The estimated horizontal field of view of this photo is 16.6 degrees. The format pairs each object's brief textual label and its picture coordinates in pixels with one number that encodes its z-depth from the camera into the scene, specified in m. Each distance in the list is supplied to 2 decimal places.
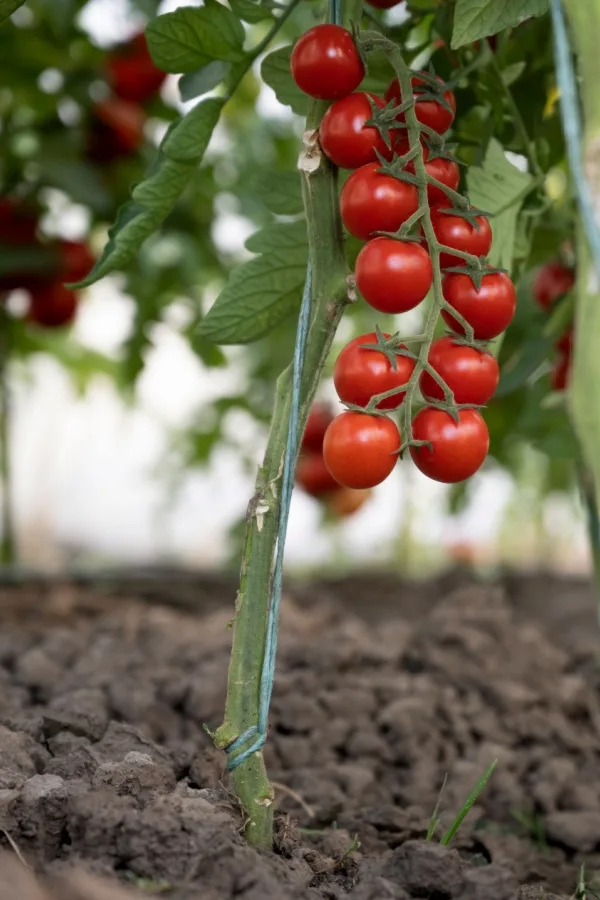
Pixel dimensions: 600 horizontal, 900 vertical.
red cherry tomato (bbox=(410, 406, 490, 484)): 0.76
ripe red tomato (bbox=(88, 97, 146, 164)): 1.55
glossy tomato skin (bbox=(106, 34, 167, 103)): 1.52
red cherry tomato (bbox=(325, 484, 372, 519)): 2.39
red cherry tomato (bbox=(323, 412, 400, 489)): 0.75
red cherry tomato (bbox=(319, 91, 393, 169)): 0.77
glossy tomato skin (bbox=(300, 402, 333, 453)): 2.15
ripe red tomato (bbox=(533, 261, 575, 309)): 1.00
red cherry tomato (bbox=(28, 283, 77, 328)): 1.57
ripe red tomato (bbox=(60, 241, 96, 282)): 1.53
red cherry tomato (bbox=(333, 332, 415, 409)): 0.76
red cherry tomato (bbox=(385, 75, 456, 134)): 0.79
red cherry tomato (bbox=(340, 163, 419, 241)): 0.76
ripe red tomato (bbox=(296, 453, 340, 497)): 2.24
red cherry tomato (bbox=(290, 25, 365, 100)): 0.77
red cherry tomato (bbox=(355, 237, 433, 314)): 0.75
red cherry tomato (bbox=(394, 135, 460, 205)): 0.78
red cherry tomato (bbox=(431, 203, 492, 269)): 0.78
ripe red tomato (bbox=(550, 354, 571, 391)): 0.99
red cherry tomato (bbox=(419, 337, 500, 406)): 0.77
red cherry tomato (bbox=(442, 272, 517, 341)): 0.78
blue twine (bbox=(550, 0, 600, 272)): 0.68
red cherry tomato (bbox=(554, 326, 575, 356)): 0.98
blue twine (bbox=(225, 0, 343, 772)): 0.79
